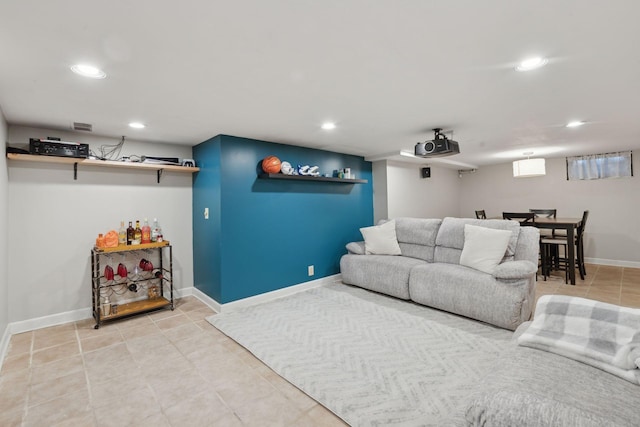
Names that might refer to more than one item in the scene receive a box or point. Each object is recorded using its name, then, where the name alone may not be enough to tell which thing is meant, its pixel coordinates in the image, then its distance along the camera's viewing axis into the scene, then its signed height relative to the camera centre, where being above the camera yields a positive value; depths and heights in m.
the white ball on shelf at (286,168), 3.87 +0.65
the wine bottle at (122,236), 3.46 -0.16
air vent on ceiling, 2.99 +0.99
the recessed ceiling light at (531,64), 1.85 +0.95
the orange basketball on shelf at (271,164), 3.73 +0.68
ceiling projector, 3.31 +0.76
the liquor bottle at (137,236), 3.48 -0.17
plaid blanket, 1.30 -0.61
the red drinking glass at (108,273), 3.33 -0.57
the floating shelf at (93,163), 2.85 +0.65
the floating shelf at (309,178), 3.79 +0.56
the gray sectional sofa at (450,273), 2.87 -0.67
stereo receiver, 2.82 +0.74
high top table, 4.34 -0.39
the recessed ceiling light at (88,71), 1.82 +0.96
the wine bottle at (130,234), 3.49 -0.14
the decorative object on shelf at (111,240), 3.29 -0.19
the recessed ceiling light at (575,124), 3.34 +1.00
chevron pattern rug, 1.87 -1.15
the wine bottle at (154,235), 3.65 -0.17
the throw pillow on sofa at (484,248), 3.20 -0.38
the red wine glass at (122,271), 3.44 -0.57
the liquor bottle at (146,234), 3.59 -0.15
